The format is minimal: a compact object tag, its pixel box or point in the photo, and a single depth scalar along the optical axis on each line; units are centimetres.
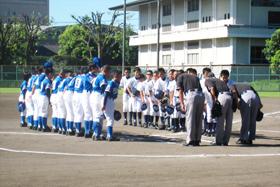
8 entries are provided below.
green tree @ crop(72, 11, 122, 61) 5731
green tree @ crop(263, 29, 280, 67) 4625
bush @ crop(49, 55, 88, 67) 6812
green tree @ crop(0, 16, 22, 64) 6306
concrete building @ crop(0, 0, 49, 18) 12638
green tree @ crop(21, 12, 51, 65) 6525
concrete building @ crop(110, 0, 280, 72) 5319
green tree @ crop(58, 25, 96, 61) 8088
